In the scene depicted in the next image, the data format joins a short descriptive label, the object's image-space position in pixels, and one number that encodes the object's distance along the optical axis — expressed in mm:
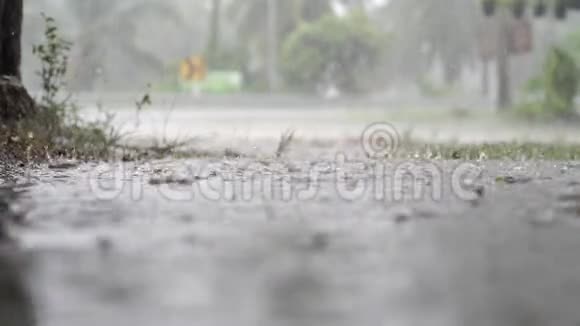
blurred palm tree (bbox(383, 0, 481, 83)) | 45719
